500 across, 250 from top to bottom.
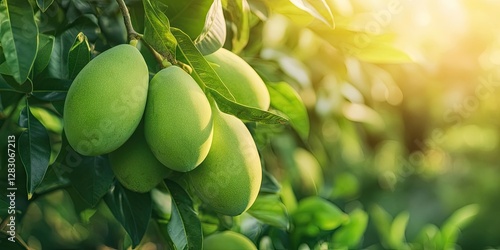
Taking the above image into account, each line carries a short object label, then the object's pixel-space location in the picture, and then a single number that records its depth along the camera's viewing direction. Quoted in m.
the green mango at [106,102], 1.20
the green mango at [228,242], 1.48
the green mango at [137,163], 1.26
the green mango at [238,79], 1.30
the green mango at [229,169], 1.24
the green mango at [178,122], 1.21
